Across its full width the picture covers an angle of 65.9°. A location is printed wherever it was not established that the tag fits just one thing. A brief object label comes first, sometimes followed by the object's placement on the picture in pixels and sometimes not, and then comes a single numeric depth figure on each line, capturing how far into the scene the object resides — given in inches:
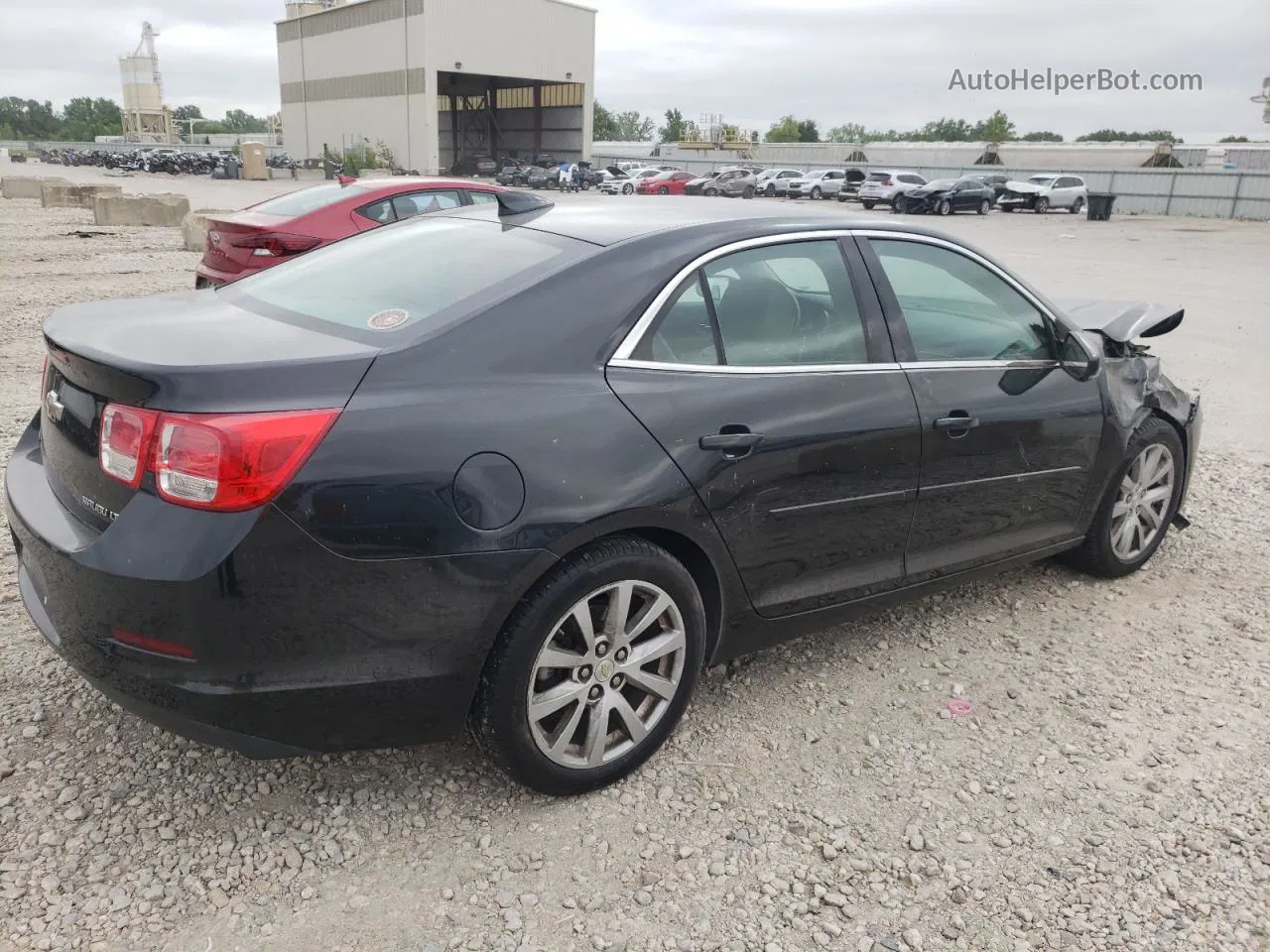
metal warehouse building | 2421.3
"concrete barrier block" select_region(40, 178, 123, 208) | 1067.9
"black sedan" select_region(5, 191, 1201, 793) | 88.8
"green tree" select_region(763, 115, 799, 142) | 4468.5
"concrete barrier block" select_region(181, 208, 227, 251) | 638.5
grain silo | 4694.9
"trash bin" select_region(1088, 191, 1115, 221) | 1389.0
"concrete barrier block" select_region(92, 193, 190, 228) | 832.9
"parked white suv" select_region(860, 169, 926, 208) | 1534.2
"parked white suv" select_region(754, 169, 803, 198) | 1840.6
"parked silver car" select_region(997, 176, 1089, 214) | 1572.3
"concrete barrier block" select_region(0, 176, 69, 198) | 1252.5
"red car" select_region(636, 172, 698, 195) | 1695.4
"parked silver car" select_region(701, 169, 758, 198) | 1800.0
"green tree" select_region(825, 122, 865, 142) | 5764.8
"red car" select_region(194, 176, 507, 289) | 336.8
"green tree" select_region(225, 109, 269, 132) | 6574.8
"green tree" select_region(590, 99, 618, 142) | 4766.2
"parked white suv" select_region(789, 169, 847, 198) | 1776.6
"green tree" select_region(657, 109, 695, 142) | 4826.3
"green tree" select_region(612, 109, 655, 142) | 5894.2
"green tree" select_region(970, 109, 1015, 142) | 3757.4
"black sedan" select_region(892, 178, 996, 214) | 1438.2
